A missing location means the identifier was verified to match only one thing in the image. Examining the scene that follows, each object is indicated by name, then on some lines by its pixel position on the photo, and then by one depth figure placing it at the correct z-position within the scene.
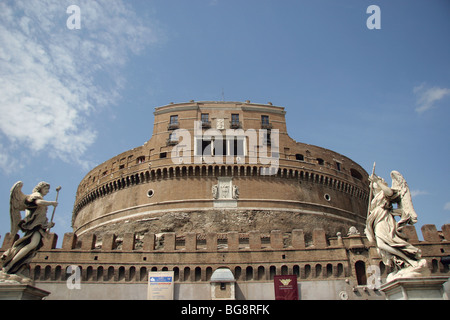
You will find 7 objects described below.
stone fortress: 21.84
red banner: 21.16
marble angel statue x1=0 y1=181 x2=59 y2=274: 8.96
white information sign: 21.33
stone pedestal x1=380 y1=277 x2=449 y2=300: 7.55
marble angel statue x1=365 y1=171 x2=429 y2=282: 8.04
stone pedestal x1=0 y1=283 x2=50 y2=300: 8.18
